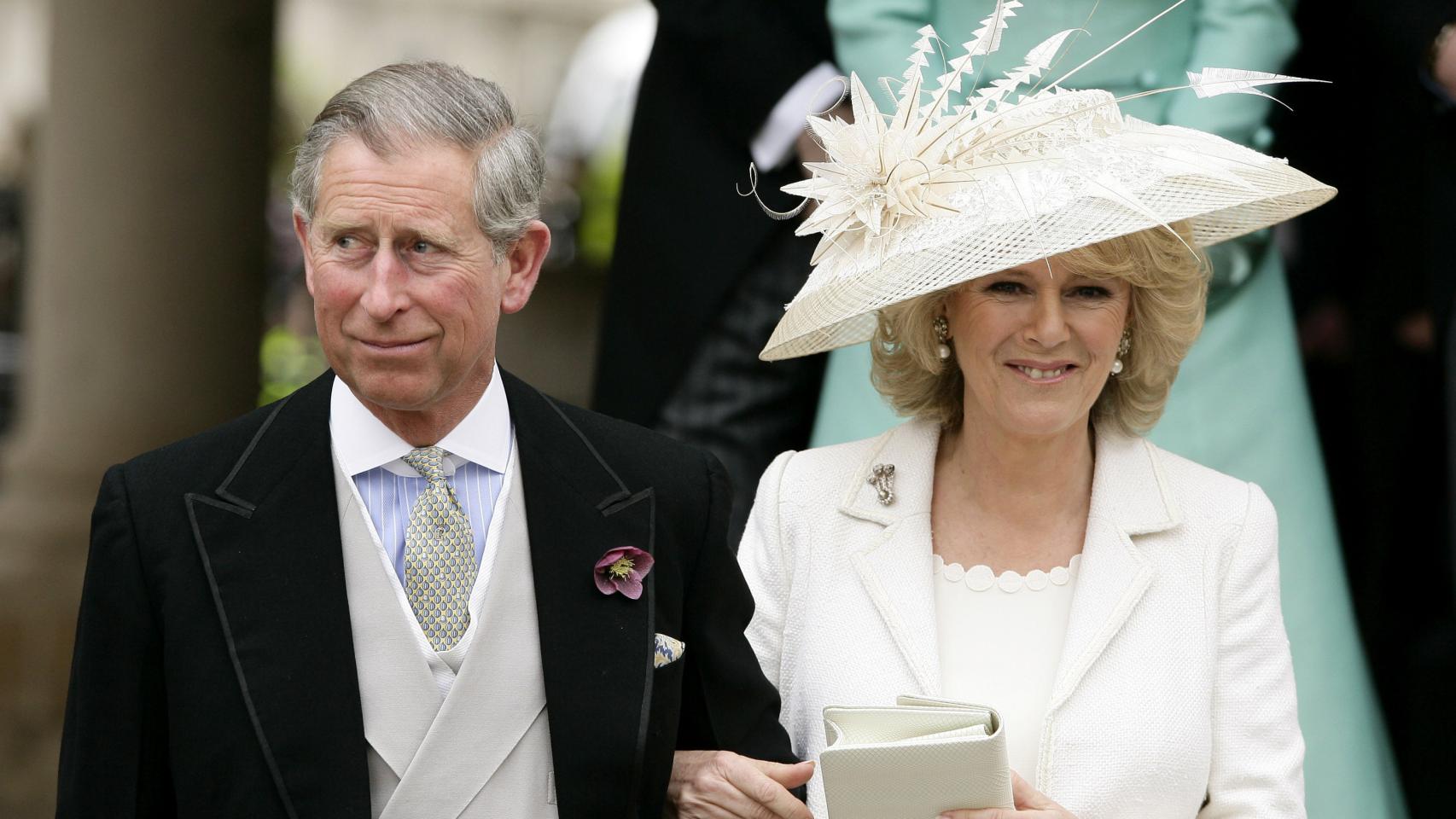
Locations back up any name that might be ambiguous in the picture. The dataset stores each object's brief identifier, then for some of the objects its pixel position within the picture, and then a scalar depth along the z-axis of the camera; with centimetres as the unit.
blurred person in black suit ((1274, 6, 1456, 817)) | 733
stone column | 1144
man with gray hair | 429
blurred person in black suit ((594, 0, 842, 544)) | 754
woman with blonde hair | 538
